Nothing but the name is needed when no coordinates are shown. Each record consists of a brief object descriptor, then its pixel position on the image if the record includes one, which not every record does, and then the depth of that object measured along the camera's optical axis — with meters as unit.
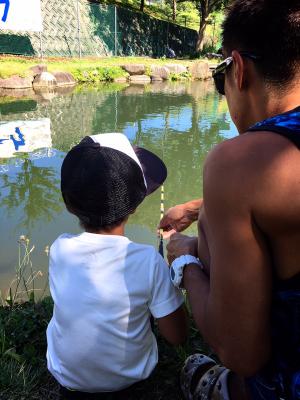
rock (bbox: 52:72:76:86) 13.29
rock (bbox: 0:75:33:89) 11.86
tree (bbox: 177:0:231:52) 26.06
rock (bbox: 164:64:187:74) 17.95
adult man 0.96
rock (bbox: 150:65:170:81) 16.98
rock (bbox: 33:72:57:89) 12.73
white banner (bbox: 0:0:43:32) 13.83
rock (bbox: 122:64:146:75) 16.30
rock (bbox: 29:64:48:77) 12.94
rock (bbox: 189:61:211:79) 18.97
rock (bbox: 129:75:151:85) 16.09
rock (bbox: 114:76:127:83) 15.61
